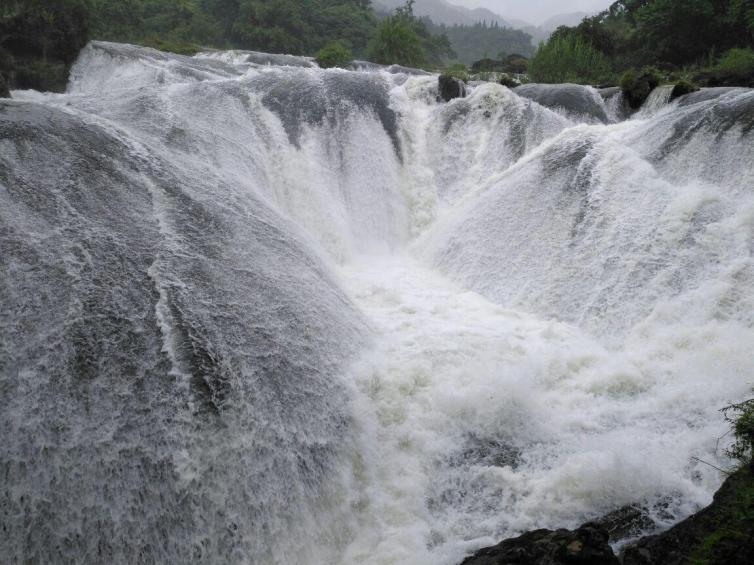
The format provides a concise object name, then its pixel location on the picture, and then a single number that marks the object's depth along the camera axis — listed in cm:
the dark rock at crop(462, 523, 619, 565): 302
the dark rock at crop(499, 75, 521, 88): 1491
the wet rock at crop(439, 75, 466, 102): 1166
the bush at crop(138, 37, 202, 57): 2066
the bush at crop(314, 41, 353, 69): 1986
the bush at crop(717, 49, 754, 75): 1348
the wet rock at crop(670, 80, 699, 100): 1080
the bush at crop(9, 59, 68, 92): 1267
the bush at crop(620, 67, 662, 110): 1228
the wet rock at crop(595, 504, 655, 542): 356
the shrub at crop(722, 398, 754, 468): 355
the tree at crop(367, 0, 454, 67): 2631
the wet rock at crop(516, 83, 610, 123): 1213
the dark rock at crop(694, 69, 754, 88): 1288
